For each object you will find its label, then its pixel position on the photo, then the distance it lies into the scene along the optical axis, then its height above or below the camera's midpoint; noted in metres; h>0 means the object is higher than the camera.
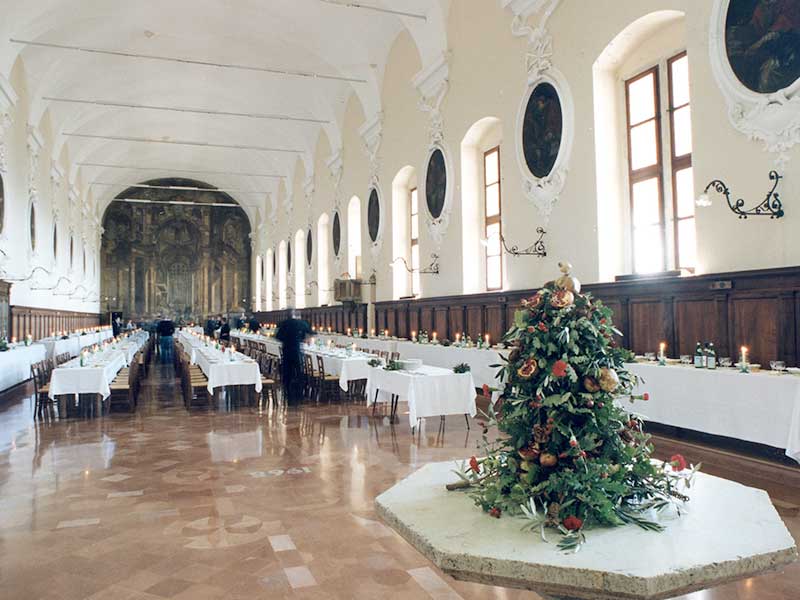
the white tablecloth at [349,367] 9.98 -0.81
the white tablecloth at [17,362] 11.74 -0.77
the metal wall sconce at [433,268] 13.56 +1.10
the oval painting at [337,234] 20.88 +2.91
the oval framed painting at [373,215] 17.36 +2.96
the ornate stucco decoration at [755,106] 5.97 +2.06
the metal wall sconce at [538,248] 9.74 +1.07
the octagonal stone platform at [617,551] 1.58 -0.66
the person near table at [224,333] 19.71 -0.38
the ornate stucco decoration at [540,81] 9.27 +3.55
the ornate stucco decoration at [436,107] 12.95 +4.65
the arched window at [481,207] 12.34 +2.22
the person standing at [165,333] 26.84 -0.48
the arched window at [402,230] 16.17 +2.32
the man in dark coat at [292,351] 10.96 -0.56
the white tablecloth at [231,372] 9.54 -0.81
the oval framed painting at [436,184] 13.29 +2.93
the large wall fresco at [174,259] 35.09 +3.72
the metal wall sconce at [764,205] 6.12 +1.08
